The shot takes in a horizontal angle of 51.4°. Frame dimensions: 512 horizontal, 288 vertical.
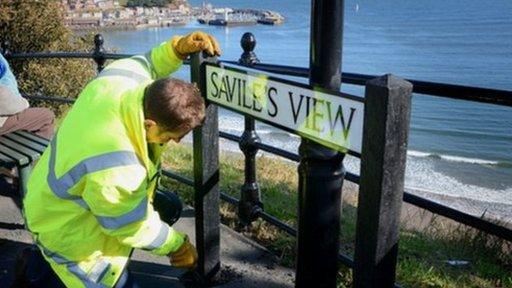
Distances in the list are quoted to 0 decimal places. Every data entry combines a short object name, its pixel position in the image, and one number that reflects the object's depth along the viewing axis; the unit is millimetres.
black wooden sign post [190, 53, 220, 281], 2789
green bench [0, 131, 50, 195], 3264
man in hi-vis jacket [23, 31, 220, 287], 1999
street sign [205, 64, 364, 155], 1760
